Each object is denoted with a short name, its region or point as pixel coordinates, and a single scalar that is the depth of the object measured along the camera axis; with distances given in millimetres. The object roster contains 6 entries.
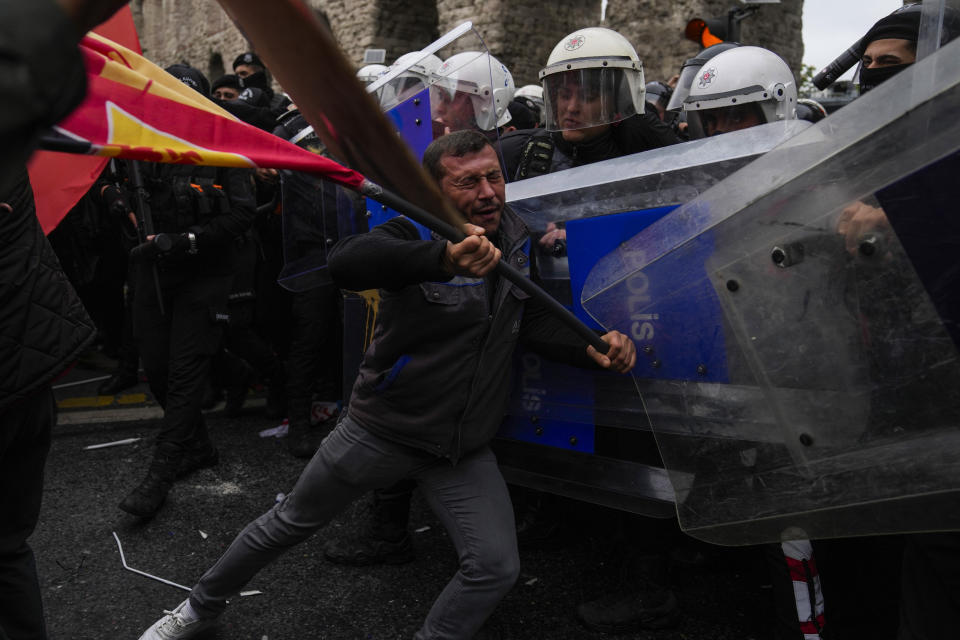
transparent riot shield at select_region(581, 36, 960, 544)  1234
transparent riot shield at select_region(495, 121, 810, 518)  2215
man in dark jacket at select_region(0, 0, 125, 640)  2029
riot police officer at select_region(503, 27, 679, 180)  3252
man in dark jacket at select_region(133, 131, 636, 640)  2207
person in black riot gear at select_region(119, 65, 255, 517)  3793
